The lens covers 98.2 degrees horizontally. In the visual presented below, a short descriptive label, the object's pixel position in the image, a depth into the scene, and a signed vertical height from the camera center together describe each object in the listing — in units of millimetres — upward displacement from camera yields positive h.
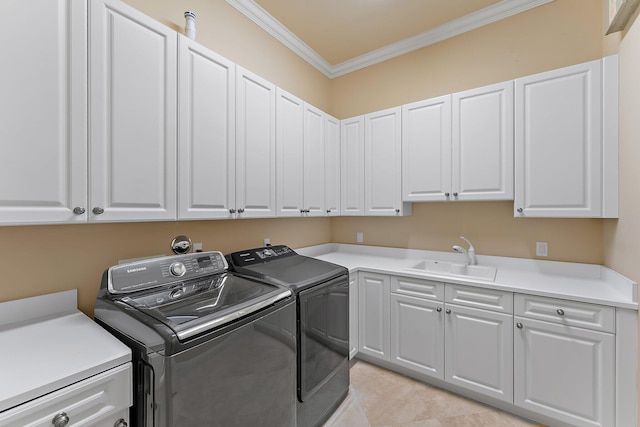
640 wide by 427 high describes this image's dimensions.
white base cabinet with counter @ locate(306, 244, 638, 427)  1591 -835
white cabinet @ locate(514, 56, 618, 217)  1799 +496
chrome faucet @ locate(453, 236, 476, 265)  2499 -356
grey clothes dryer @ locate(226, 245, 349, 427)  1673 -712
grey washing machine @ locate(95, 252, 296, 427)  1015 -529
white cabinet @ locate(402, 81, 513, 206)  2172 +574
